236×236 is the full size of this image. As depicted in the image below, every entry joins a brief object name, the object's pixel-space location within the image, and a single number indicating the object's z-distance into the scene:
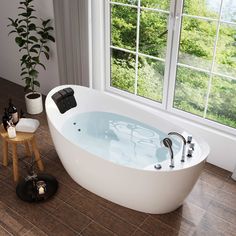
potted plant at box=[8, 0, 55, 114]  4.05
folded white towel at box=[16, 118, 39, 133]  3.09
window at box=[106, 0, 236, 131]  3.19
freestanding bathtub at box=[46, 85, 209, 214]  2.56
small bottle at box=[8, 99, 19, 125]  3.17
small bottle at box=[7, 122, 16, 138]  3.01
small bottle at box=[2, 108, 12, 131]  3.08
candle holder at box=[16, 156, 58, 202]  2.95
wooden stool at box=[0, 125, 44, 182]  3.03
